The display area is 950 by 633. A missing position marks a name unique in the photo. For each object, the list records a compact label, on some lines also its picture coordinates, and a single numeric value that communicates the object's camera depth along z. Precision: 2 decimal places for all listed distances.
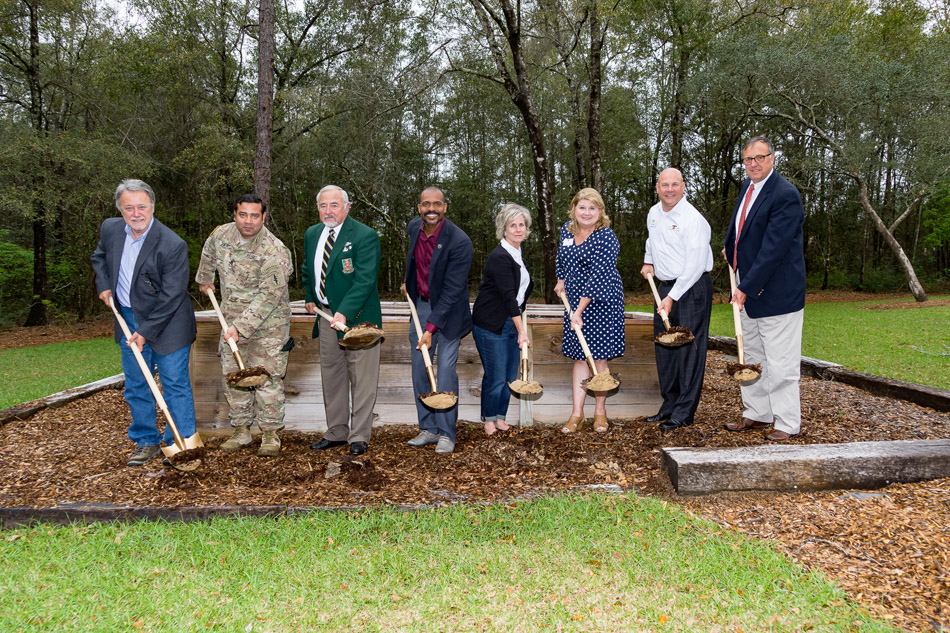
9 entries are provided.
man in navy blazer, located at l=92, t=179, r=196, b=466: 4.09
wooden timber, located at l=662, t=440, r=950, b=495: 3.31
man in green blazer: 4.28
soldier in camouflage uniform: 4.26
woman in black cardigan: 4.36
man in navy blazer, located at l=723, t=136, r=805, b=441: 4.08
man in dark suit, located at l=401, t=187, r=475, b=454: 4.28
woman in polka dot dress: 4.48
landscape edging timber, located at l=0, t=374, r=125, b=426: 5.59
